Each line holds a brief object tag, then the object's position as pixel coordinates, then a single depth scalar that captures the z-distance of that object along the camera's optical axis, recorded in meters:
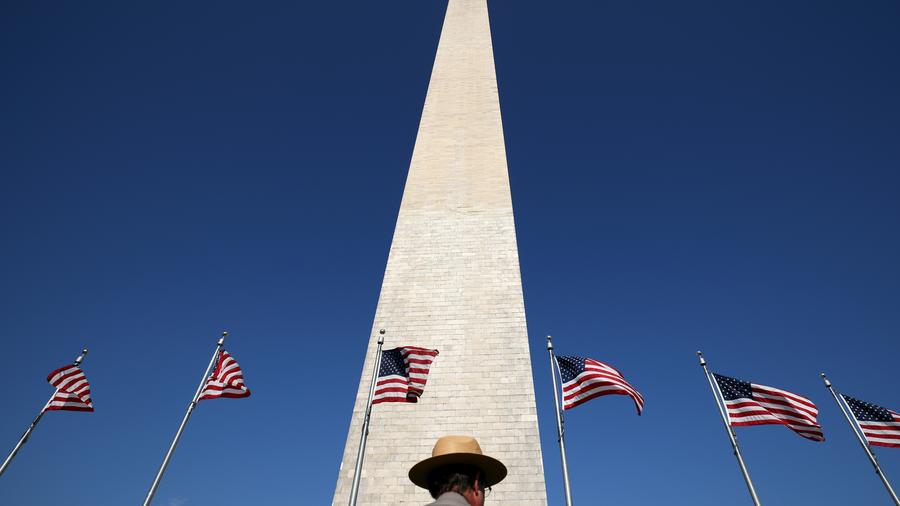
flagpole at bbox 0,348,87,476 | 7.25
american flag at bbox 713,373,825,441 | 7.05
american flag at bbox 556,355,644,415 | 7.13
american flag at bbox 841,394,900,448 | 7.41
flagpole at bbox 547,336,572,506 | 6.81
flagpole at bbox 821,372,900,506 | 7.24
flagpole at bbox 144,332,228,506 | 7.06
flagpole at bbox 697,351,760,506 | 6.80
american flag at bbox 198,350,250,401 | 7.99
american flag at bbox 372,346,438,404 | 7.51
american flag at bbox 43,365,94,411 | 7.91
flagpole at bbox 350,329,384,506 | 6.68
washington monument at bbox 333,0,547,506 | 9.49
